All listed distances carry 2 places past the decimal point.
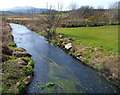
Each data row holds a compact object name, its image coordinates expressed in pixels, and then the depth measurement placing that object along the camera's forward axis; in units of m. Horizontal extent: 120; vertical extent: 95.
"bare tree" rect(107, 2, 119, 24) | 49.84
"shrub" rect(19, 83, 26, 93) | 10.53
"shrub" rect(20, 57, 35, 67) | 15.35
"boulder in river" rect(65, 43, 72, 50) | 22.17
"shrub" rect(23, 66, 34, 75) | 13.15
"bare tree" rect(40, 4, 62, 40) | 31.05
